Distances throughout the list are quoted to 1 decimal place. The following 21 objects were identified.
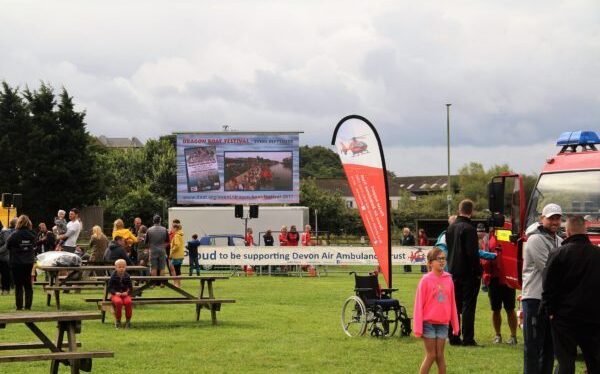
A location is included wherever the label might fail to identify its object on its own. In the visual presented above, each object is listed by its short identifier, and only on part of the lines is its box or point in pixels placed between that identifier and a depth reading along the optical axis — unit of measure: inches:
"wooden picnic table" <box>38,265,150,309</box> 783.1
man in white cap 414.6
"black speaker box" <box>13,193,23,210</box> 1299.2
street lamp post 2714.1
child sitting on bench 675.4
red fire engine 571.8
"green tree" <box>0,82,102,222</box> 2748.5
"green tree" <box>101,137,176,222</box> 3275.1
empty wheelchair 608.7
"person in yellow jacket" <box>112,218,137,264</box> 960.1
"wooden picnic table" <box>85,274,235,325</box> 687.1
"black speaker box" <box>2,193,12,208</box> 1280.8
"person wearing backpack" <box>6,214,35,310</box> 793.6
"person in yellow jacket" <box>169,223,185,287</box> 1173.7
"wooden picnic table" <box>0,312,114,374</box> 385.7
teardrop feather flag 644.7
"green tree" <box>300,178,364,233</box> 3267.7
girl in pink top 417.4
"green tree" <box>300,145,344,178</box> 5915.4
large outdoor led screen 1979.6
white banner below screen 1478.8
